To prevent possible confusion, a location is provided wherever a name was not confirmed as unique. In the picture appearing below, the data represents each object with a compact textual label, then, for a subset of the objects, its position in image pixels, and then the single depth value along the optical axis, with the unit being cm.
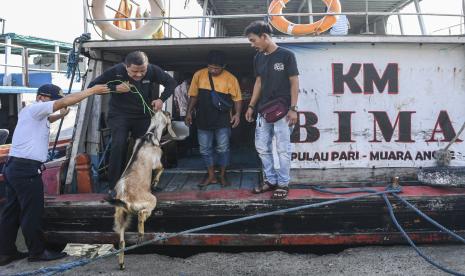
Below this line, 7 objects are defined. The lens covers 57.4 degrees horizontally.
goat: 384
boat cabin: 408
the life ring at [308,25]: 536
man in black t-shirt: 410
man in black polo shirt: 432
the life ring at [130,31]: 519
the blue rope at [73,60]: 485
